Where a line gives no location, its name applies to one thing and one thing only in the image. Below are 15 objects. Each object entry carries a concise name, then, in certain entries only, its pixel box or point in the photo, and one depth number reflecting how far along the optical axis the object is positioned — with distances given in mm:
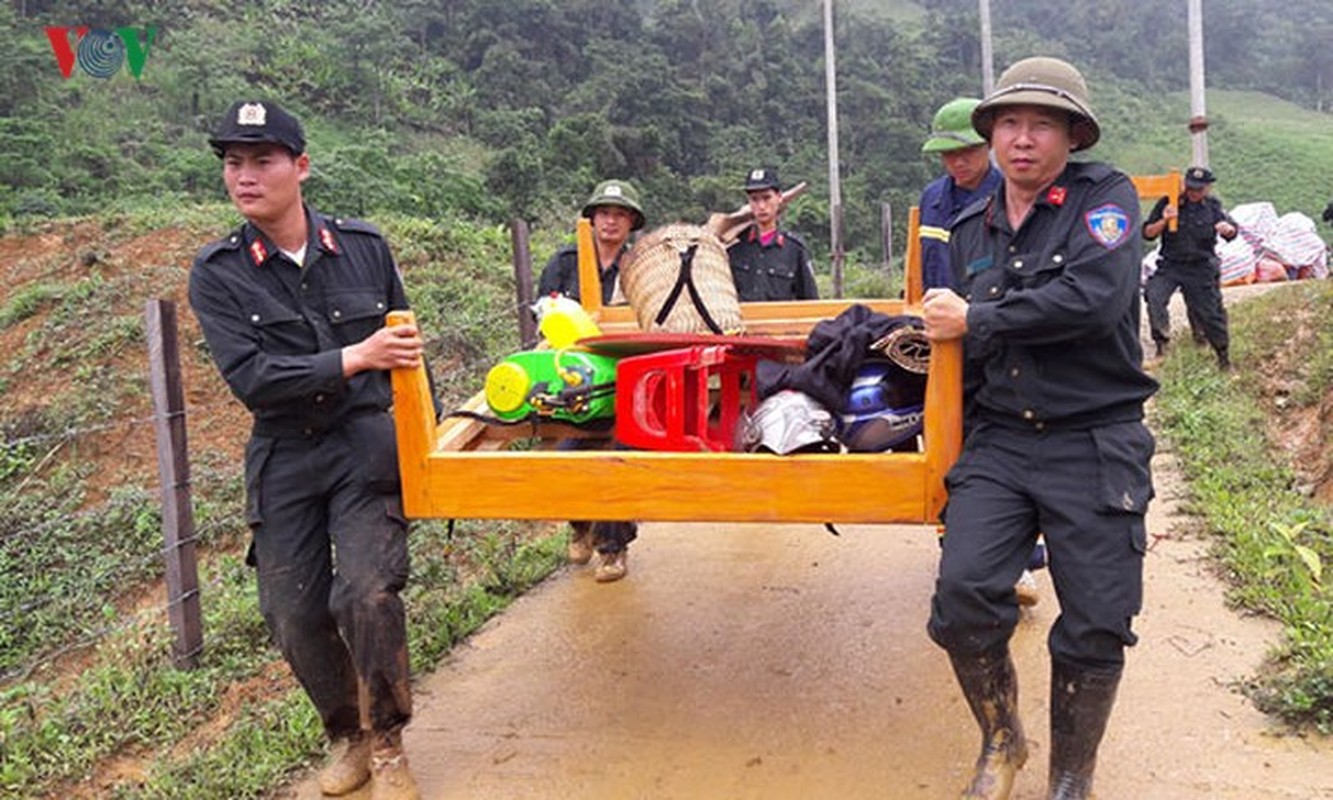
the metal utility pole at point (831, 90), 20803
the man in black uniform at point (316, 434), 2758
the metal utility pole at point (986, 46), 18020
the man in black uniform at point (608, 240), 4969
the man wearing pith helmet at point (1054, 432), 2402
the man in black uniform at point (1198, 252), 8867
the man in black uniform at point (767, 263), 5461
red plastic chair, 2891
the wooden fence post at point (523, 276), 6473
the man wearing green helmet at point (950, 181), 4004
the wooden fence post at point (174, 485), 4047
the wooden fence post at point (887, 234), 16000
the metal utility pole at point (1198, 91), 11141
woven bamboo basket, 3811
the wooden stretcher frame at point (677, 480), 2588
